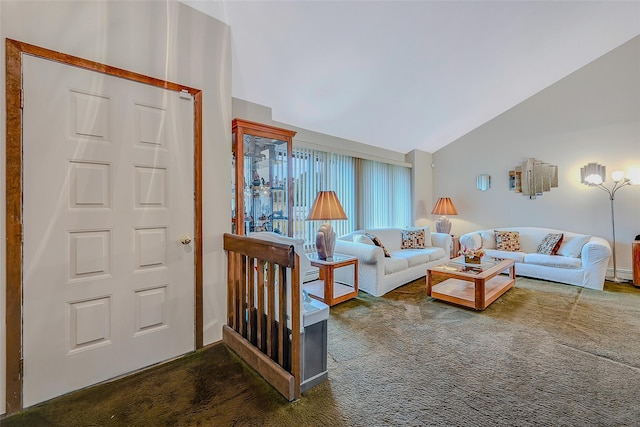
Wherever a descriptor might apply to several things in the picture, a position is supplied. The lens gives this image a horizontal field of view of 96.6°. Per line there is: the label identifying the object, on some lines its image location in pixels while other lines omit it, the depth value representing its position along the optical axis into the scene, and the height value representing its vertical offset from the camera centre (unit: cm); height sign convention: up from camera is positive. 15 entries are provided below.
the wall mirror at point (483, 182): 546 +65
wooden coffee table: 298 -88
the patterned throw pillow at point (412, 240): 463 -40
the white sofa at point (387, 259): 347 -60
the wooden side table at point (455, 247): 536 -60
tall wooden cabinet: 264 +39
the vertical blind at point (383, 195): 496 +40
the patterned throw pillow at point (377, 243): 375 -36
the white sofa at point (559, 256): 371 -60
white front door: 162 -6
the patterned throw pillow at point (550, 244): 424 -44
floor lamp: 412 +50
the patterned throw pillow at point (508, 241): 465 -43
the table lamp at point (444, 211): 554 +9
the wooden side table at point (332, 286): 311 -83
